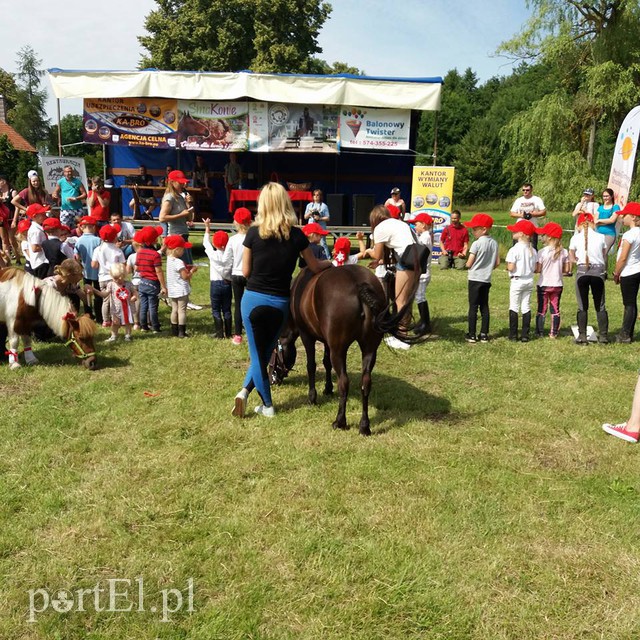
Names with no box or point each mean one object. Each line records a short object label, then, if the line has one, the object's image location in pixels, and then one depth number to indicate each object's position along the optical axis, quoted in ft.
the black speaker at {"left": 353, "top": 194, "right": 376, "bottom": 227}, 56.39
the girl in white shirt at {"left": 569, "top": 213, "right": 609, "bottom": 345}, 26.55
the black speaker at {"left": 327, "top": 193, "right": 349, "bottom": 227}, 56.13
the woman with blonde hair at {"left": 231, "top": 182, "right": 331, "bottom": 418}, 15.72
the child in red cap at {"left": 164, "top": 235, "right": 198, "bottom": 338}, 25.64
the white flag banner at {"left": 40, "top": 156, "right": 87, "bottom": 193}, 52.60
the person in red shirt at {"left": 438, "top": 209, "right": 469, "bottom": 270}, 50.37
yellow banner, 52.13
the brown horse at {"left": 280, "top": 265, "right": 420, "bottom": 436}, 15.93
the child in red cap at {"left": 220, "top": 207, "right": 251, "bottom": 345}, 24.07
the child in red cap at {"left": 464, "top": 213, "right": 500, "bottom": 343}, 26.63
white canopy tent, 51.78
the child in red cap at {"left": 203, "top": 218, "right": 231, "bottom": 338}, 25.62
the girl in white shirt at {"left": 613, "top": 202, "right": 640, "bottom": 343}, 25.57
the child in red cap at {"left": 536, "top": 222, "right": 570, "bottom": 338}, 26.96
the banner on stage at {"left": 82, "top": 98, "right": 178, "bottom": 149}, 53.67
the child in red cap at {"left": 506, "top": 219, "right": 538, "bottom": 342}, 26.58
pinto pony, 21.40
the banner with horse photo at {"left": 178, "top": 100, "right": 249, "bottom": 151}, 53.83
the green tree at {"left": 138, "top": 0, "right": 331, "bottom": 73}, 110.63
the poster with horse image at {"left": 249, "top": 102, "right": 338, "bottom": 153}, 53.88
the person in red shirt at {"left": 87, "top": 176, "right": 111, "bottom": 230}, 31.22
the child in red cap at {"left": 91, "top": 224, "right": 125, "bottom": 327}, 25.84
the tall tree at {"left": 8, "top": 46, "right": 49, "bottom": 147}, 200.23
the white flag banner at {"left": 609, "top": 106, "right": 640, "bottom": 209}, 42.22
